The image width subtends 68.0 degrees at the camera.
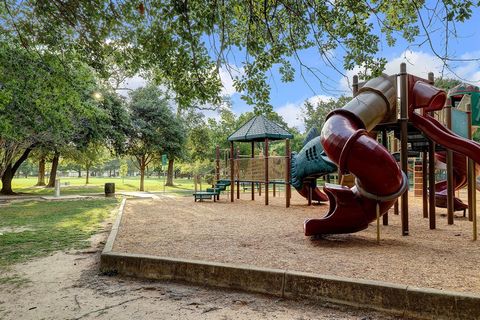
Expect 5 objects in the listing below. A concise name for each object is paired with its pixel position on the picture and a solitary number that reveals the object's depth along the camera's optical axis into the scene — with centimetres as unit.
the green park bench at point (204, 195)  1768
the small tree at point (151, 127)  3050
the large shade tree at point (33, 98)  956
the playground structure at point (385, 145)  627
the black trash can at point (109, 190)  2275
